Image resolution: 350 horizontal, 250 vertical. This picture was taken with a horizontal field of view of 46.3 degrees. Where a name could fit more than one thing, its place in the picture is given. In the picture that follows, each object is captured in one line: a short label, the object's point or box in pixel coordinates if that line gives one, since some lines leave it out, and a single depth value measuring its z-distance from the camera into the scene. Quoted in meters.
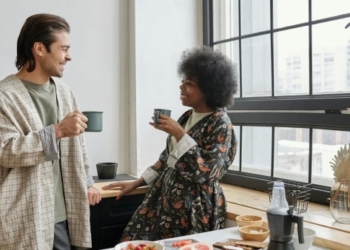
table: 1.54
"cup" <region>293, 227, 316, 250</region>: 1.33
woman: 1.89
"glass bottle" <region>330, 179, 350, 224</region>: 1.71
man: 1.64
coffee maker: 1.20
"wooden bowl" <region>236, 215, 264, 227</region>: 1.63
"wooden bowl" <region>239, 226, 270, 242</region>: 1.50
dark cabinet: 2.25
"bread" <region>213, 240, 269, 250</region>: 1.42
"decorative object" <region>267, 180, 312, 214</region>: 1.87
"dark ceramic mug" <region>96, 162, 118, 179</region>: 2.54
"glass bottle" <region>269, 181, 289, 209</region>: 1.36
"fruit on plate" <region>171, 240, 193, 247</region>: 1.45
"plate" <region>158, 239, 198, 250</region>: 1.45
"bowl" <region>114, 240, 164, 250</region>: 1.36
